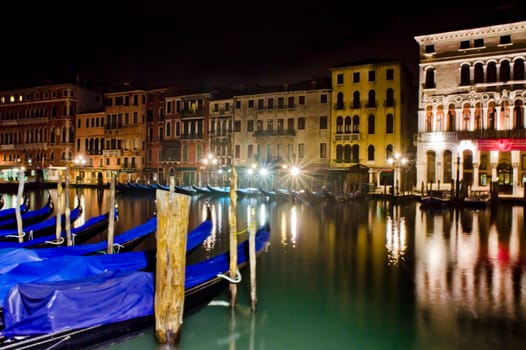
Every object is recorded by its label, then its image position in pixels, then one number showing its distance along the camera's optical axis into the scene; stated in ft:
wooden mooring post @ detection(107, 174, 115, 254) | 25.83
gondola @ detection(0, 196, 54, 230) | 43.75
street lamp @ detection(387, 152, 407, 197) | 90.79
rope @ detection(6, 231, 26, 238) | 31.32
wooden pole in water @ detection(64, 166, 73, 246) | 30.17
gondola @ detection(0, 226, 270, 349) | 14.90
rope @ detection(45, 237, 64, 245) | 29.96
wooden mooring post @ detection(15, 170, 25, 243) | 31.45
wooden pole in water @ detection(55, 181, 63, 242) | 30.77
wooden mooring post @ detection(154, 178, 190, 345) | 16.11
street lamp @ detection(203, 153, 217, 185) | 118.32
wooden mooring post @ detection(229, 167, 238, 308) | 20.08
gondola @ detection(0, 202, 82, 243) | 32.22
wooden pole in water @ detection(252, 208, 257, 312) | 20.08
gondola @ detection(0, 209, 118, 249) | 29.21
